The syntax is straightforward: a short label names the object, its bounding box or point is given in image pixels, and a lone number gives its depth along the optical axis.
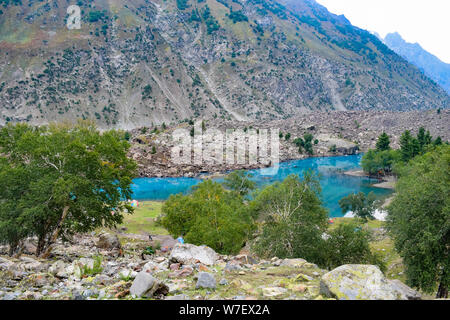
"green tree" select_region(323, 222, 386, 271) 20.56
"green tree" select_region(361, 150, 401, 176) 89.82
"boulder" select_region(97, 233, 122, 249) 22.88
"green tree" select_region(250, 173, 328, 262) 20.43
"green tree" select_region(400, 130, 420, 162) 86.12
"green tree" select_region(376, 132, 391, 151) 102.56
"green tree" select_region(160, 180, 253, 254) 24.88
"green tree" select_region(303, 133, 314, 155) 130.00
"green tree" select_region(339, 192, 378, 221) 54.61
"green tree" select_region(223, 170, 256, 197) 53.22
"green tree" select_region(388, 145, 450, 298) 17.97
